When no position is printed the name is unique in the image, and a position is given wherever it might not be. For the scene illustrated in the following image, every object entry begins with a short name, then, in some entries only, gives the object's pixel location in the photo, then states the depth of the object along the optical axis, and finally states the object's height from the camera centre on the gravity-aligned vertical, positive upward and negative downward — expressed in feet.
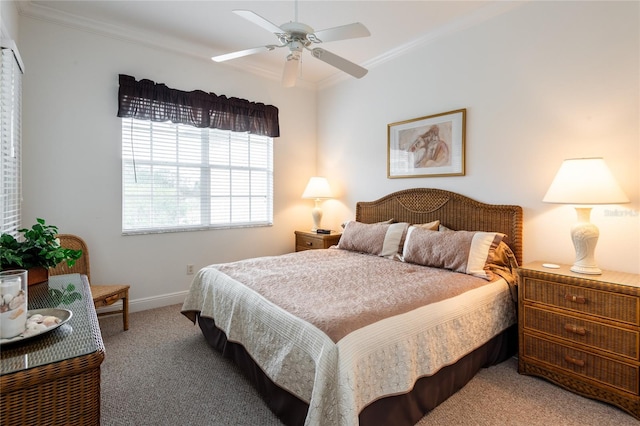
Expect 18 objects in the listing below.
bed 4.86 -1.88
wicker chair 9.01 -2.18
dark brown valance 10.60 +3.80
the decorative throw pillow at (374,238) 10.34 -0.85
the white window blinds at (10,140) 6.98 +1.70
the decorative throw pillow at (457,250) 8.17 -0.99
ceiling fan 6.37 +3.60
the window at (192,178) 11.04 +1.32
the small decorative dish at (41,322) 3.30 -1.24
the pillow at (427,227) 10.16 -0.44
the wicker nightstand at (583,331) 6.05 -2.41
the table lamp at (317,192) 13.88 +0.88
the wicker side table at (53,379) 2.83 -1.50
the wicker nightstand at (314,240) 13.12 -1.14
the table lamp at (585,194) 6.67 +0.39
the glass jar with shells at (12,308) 3.23 -0.98
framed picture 10.30 +2.28
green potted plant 4.96 -0.64
